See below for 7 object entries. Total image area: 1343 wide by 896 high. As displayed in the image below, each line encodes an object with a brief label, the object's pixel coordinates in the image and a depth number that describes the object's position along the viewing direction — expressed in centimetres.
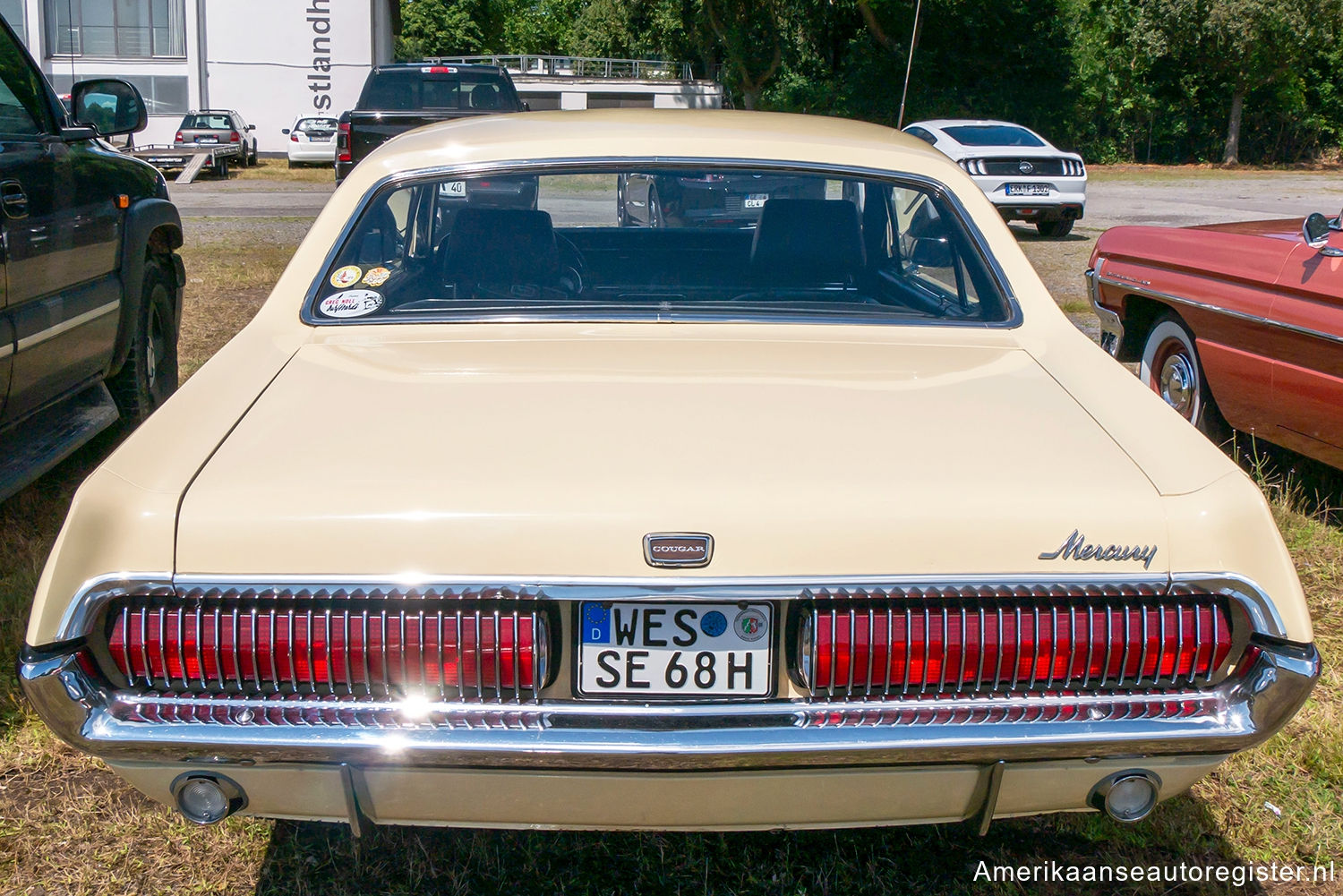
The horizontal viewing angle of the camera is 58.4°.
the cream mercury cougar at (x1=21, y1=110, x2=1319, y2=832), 196
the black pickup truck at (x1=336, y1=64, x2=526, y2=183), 1408
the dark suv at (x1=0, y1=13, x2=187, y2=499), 406
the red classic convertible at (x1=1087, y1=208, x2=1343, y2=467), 439
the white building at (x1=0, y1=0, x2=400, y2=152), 3647
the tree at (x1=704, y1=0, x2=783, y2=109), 4150
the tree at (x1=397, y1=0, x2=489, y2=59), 6619
